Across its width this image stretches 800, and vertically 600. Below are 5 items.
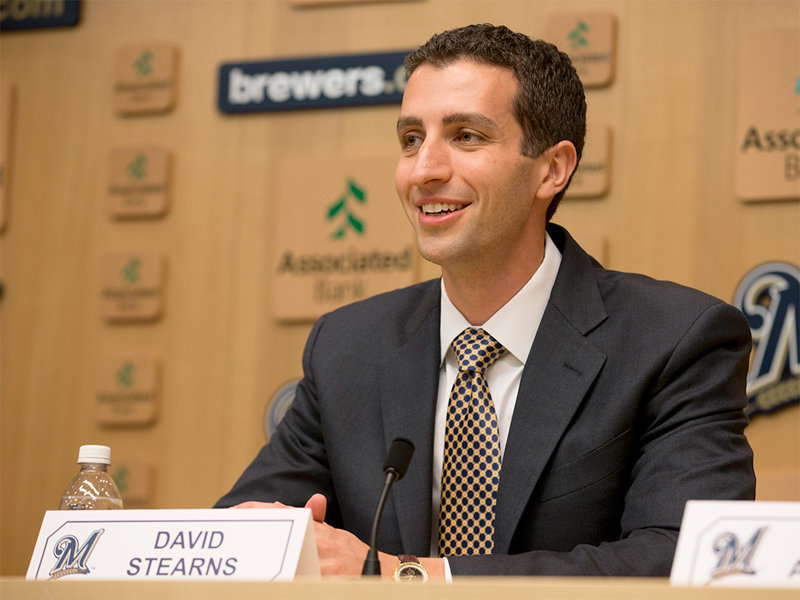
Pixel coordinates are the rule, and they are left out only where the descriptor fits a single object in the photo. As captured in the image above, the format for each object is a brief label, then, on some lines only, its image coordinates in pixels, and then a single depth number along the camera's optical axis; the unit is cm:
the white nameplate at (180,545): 286
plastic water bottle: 326
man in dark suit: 312
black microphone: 291
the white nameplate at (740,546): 277
